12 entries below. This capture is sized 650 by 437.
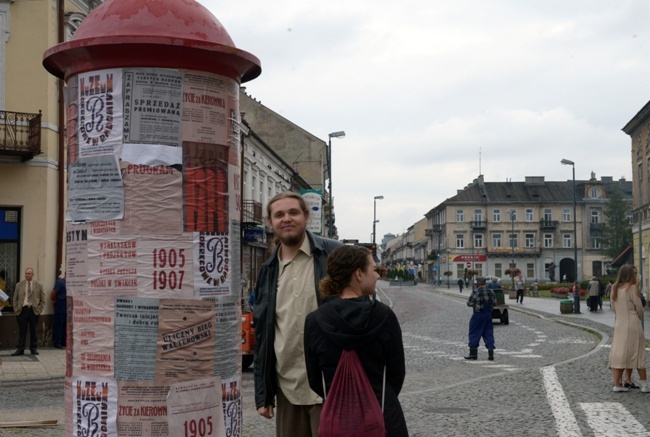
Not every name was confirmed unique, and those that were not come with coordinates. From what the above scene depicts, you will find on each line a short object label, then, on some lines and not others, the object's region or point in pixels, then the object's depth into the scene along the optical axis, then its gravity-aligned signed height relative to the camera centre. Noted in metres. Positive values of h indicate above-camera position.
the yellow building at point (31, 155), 19.16 +2.56
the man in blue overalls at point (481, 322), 17.25 -1.05
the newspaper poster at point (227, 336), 4.30 -0.33
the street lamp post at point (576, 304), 37.34 -1.49
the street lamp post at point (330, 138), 40.66 +6.24
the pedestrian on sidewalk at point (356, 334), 4.09 -0.30
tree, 106.12 +5.04
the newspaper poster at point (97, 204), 4.14 +0.32
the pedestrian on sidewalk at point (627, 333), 11.44 -0.85
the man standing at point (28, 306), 17.42 -0.70
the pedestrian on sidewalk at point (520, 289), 51.16 -1.15
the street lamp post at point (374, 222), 73.60 +4.12
